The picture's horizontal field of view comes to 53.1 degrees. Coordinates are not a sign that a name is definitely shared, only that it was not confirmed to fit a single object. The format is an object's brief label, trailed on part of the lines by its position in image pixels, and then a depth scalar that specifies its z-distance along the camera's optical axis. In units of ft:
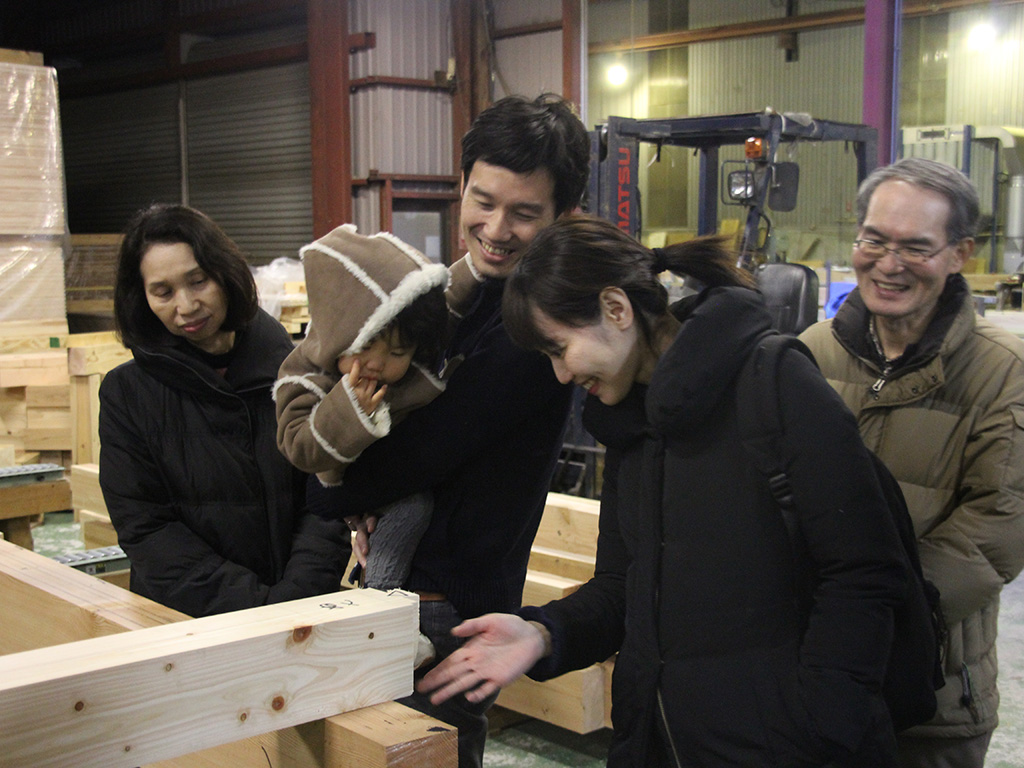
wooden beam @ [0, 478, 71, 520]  12.76
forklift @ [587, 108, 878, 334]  19.22
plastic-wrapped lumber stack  23.12
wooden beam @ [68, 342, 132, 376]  20.01
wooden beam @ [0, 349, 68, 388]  20.83
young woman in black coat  4.43
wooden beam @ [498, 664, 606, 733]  10.28
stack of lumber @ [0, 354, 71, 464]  20.97
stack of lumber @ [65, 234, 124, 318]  31.94
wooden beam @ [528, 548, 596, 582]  11.23
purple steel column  22.45
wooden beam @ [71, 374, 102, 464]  20.42
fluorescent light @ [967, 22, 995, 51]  36.22
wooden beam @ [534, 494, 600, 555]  11.44
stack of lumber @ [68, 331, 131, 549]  20.08
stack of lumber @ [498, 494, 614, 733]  10.34
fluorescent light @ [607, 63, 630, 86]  41.24
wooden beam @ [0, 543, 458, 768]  4.65
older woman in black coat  6.83
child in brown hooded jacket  5.26
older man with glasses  5.90
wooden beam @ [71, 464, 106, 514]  14.82
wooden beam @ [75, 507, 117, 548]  14.20
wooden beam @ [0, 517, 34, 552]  13.04
